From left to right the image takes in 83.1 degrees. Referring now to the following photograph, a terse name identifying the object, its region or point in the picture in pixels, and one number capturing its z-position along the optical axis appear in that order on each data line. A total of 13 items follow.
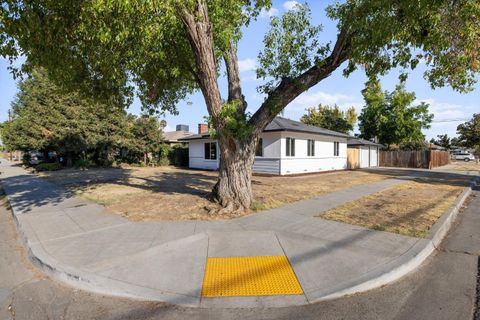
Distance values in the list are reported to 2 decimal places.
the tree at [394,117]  30.94
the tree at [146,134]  25.00
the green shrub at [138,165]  26.73
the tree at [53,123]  20.20
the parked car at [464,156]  50.60
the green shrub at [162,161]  27.25
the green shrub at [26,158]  25.87
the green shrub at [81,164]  23.43
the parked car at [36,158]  26.62
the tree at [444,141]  66.31
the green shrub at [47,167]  21.59
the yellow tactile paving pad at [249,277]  3.45
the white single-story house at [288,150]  17.12
